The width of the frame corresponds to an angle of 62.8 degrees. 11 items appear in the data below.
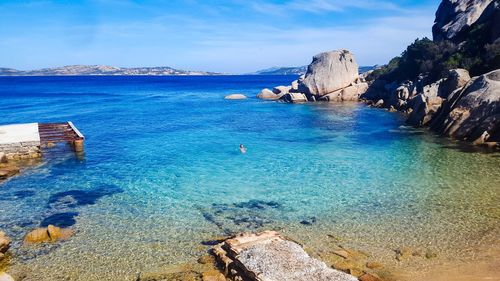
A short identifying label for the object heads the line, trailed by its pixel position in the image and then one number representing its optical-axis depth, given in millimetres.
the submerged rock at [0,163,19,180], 25766
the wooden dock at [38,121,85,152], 34375
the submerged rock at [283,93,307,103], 71938
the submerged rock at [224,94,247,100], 84831
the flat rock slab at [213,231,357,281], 12641
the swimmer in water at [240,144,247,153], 32556
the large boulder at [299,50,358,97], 70562
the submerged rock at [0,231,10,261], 15430
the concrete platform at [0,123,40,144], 31708
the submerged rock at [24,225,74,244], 16641
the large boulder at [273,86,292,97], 79175
